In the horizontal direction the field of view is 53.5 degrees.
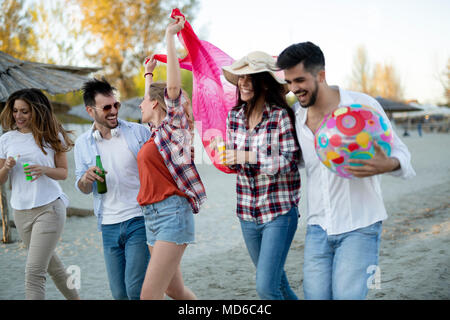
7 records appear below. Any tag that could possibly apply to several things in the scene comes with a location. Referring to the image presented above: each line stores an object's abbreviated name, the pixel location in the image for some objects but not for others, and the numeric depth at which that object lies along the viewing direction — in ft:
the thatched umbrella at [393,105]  79.87
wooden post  25.89
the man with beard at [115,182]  10.89
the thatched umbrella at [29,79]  24.53
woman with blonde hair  9.79
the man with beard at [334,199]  8.16
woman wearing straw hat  9.43
